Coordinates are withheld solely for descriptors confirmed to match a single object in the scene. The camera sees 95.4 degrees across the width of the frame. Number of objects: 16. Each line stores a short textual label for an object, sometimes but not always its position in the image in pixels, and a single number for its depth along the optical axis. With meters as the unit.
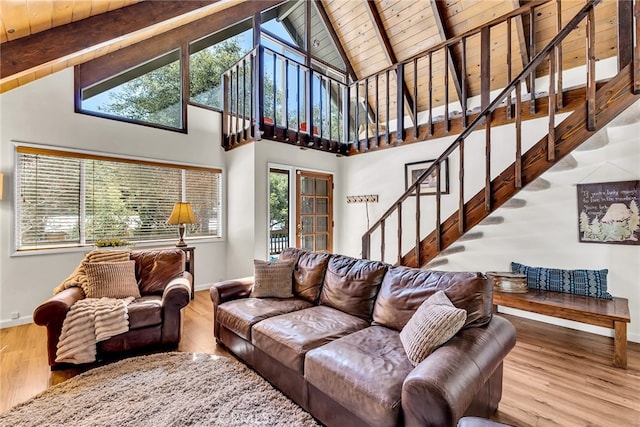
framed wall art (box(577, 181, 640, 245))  2.85
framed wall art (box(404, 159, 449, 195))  4.12
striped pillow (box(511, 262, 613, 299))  2.93
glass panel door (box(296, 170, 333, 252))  4.82
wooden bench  2.39
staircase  2.30
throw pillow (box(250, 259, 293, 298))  2.84
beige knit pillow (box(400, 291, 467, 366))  1.56
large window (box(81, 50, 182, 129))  3.89
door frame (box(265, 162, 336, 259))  4.67
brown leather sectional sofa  1.35
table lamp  3.86
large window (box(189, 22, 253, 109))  4.72
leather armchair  2.35
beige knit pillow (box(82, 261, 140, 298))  2.77
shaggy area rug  1.78
